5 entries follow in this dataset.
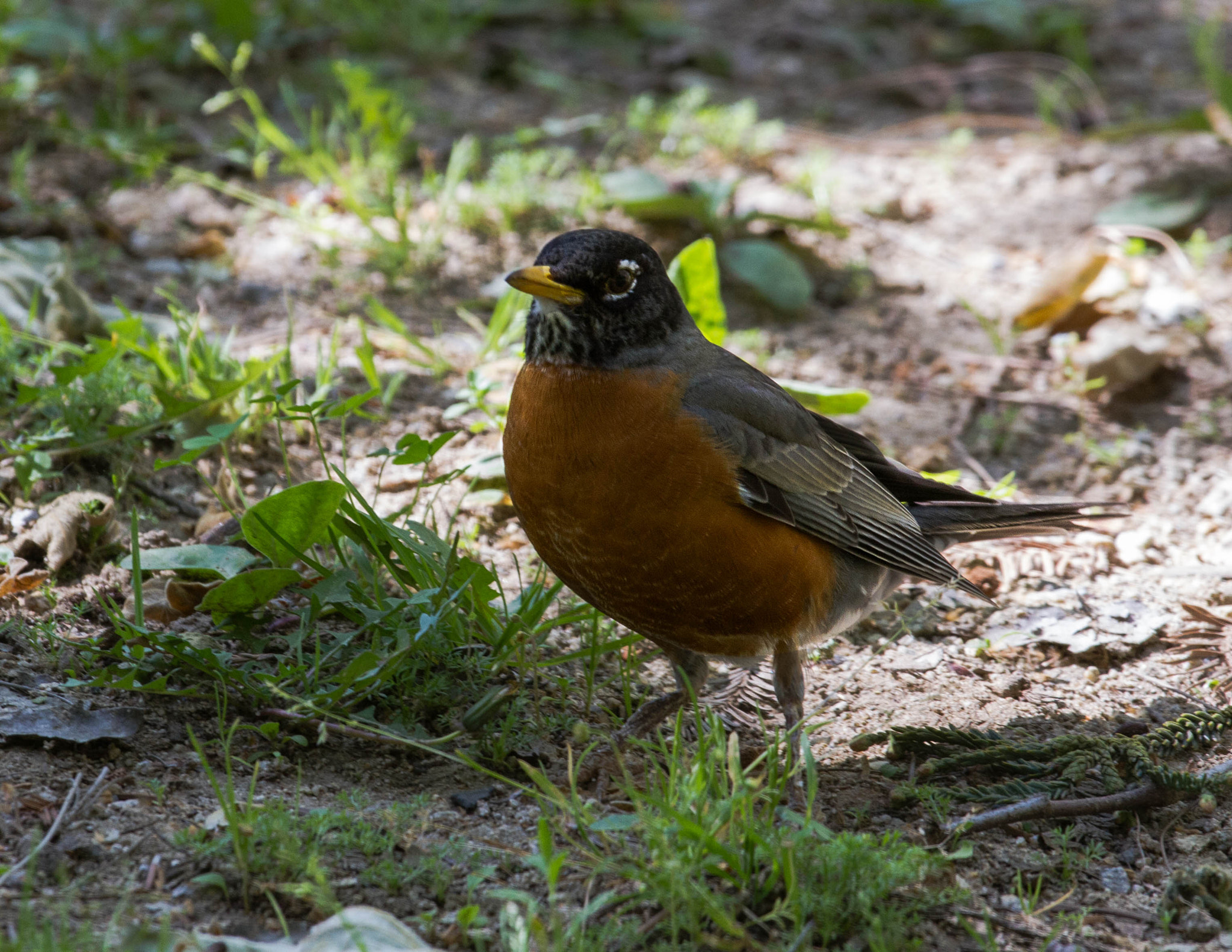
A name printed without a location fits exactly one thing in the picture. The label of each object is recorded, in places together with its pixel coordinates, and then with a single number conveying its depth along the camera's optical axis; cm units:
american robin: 648
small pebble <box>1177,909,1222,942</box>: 532
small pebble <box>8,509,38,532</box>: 751
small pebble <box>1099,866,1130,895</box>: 584
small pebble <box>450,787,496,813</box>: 606
